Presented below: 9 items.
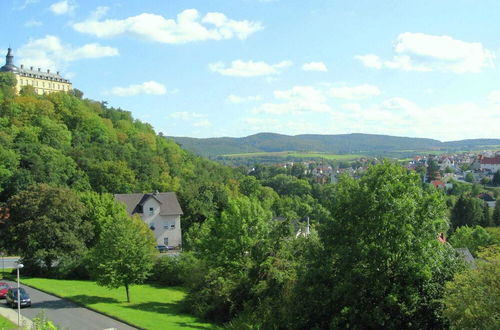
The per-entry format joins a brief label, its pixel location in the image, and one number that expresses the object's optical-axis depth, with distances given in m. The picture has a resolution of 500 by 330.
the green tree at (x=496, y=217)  78.76
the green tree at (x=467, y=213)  79.12
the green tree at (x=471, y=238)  54.34
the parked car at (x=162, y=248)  62.33
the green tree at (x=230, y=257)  31.11
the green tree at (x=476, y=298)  15.23
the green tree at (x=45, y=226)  42.25
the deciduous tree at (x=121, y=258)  33.38
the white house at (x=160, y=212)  66.50
